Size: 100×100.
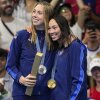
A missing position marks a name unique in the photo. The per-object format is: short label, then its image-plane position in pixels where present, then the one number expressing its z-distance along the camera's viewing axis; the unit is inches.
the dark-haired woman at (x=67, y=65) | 389.7
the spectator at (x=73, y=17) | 575.5
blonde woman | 401.4
